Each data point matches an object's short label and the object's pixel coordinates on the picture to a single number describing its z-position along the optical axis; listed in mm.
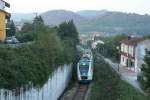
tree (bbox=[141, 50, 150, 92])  26484
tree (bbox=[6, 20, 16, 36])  66875
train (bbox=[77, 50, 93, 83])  51969
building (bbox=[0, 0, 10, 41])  43856
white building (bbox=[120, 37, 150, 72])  64625
